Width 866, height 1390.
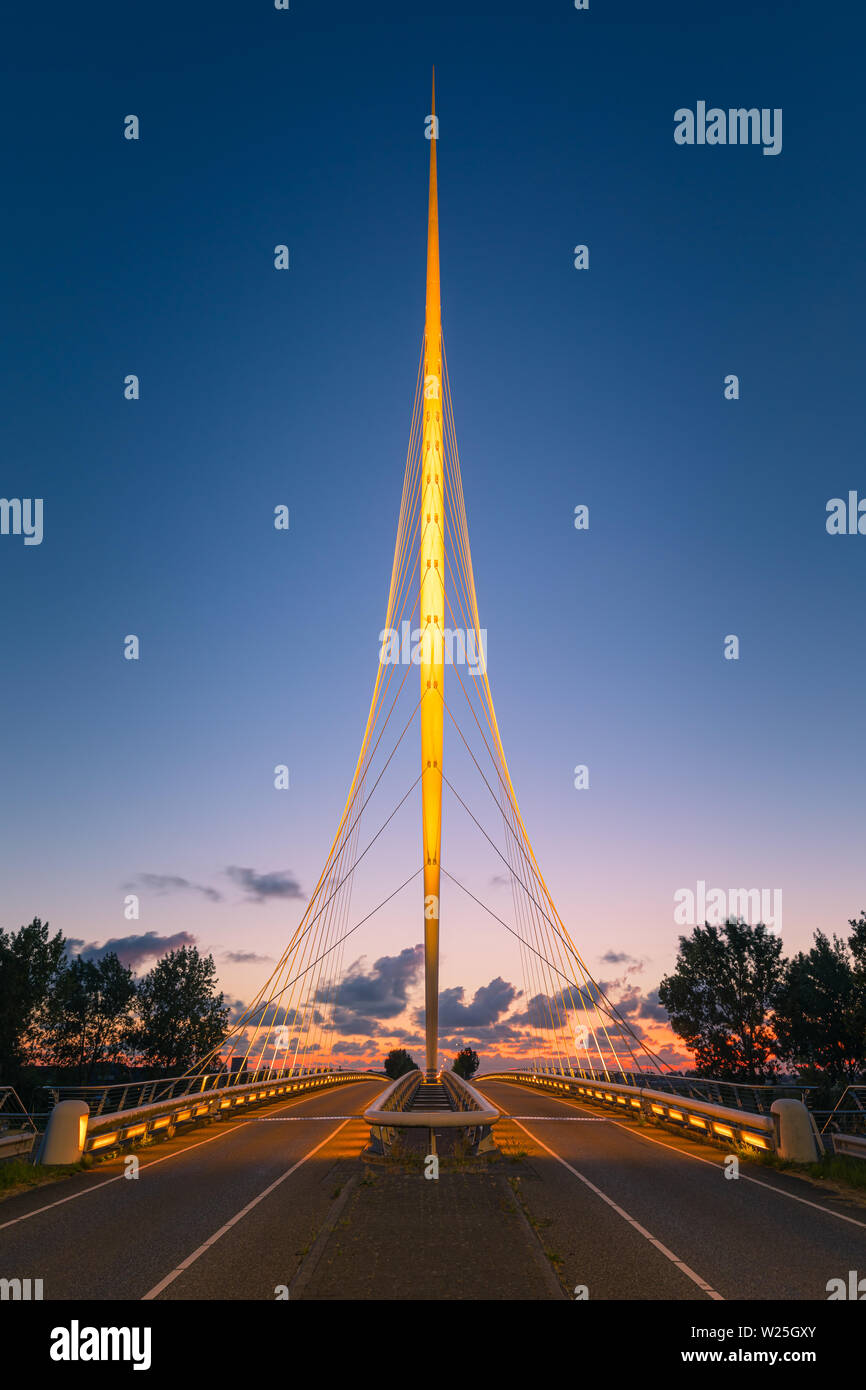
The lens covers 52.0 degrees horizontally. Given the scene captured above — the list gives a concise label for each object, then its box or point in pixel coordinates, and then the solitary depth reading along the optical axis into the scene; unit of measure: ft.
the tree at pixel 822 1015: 183.83
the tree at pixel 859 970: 137.39
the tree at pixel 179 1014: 270.87
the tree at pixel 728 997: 206.69
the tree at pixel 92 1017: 250.78
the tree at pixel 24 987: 196.65
